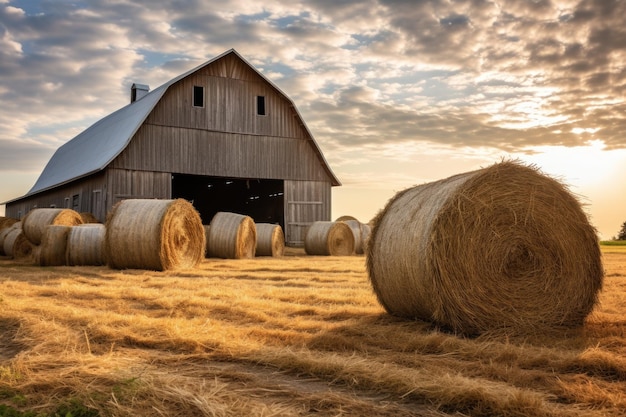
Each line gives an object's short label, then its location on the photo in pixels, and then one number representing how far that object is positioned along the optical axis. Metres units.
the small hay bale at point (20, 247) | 18.45
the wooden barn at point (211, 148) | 23.50
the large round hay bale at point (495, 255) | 6.34
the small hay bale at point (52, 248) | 14.53
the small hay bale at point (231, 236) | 18.20
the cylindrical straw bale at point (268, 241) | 20.62
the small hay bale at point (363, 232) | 23.31
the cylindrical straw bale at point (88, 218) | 20.49
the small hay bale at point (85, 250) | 14.49
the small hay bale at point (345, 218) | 26.25
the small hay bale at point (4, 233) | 19.80
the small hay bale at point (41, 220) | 17.22
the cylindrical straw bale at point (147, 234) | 13.22
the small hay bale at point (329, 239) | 21.41
